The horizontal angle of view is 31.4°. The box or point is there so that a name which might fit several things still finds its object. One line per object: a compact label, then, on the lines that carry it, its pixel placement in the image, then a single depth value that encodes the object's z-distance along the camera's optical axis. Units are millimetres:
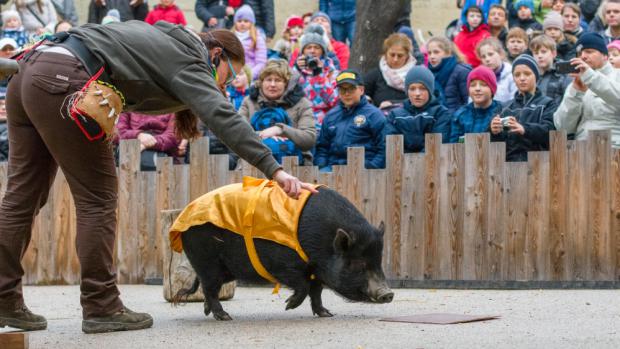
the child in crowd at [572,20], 12961
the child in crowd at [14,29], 14492
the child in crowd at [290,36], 14289
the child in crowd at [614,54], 10211
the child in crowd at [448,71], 11180
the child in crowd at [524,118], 9320
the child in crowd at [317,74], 11445
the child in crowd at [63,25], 14408
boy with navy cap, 10055
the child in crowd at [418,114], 9797
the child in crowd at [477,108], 9742
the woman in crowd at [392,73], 11492
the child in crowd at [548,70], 10398
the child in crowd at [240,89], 11867
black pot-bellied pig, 6621
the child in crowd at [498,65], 11000
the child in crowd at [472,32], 13398
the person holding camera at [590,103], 9023
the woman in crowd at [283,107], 10195
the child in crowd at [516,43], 12195
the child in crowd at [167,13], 15562
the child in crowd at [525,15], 14352
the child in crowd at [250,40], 13812
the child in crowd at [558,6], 13945
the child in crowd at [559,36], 11961
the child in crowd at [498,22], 13414
